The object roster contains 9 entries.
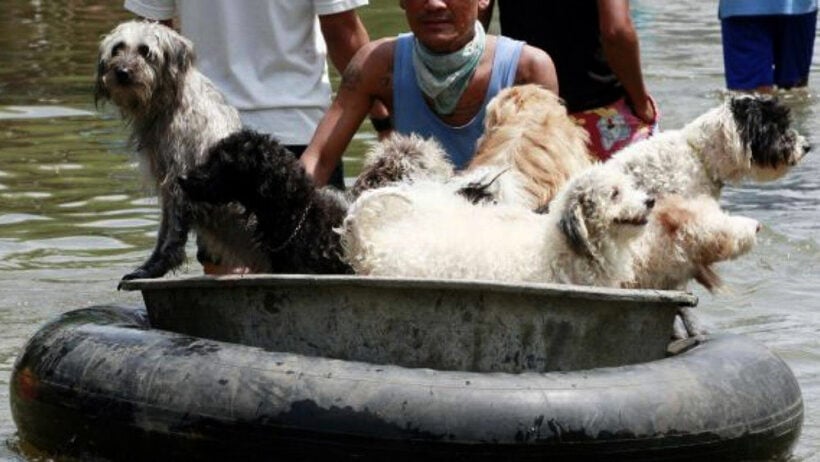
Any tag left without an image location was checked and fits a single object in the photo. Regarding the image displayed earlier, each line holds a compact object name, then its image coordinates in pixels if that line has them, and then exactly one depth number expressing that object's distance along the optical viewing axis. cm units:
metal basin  1039
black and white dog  1171
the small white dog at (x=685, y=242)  1094
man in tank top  1289
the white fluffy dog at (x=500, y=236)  1052
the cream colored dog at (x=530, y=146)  1163
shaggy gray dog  1319
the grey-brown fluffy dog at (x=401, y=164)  1188
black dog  1105
